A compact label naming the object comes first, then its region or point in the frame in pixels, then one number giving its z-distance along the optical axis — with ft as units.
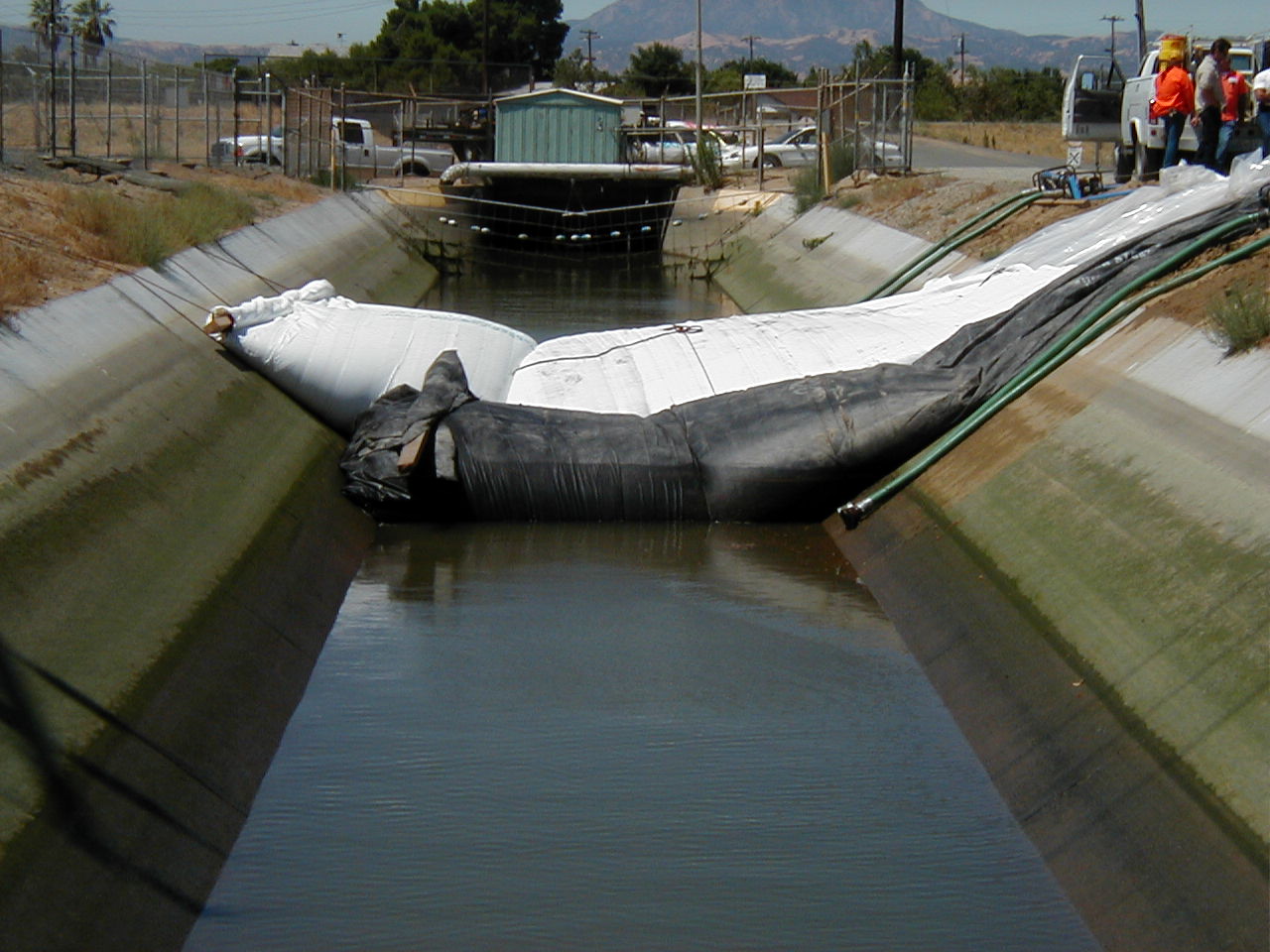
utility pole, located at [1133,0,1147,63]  123.44
